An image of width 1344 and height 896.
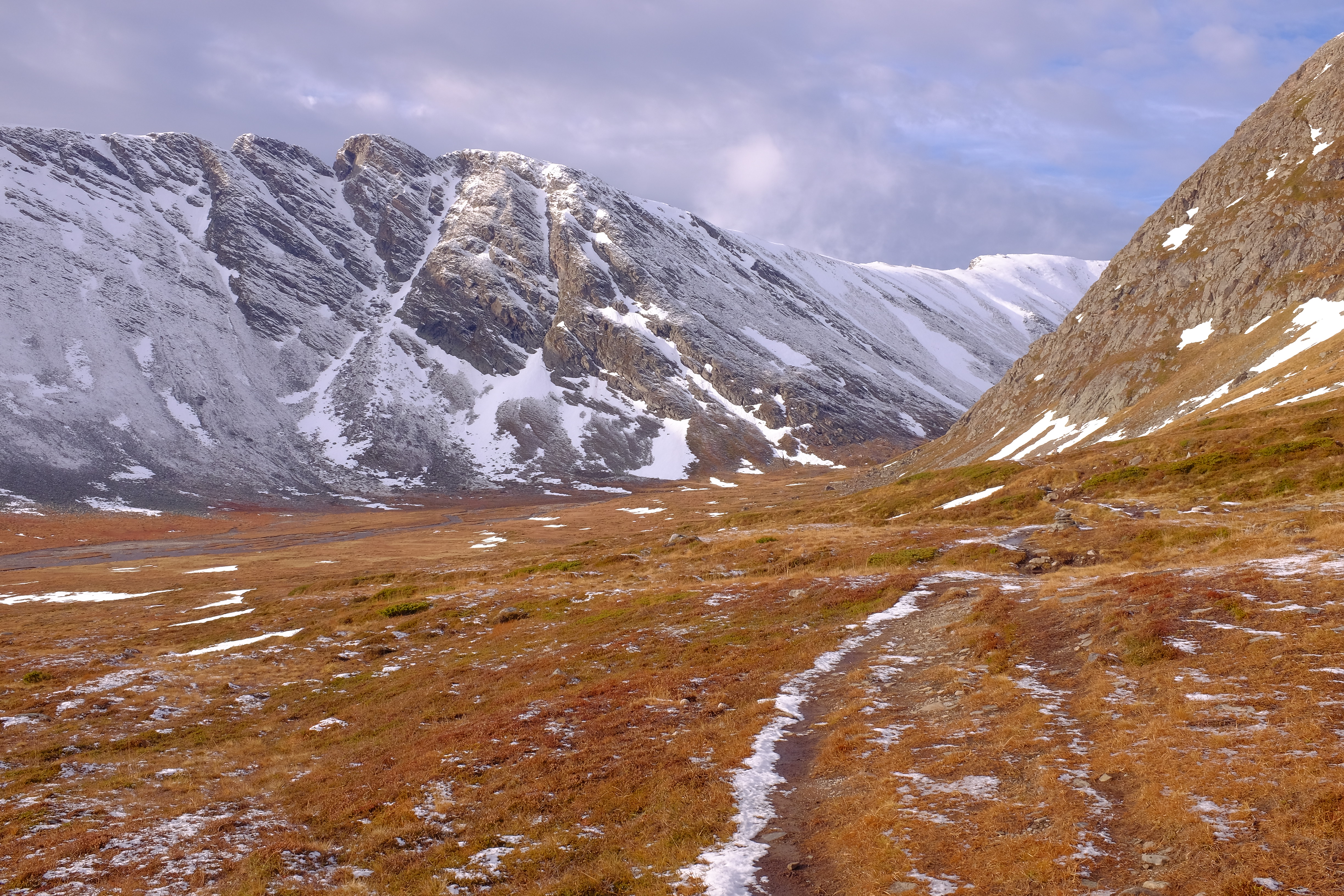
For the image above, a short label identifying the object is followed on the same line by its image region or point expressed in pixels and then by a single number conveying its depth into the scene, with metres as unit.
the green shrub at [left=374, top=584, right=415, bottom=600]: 53.12
